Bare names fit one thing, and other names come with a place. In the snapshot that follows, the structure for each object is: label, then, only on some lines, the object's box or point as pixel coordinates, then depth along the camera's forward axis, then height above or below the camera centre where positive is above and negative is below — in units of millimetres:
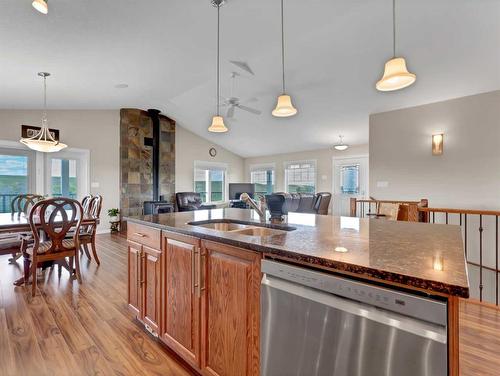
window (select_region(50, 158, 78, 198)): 5812 +211
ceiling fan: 4734 +1519
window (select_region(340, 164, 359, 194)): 7211 +224
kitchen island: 872 -328
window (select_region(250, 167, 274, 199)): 9336 +295
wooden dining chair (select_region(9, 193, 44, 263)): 3046 -578
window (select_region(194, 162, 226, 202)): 8789 +205
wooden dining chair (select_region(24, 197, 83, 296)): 2756 -570
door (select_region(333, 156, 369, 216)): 7062 +170
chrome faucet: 2117 -150
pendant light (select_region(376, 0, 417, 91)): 2015 +848
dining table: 2656 -388
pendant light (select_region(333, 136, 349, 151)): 6573 +1063
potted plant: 6508 -664
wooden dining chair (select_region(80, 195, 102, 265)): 3589 -587
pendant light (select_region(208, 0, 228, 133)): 3201 +741
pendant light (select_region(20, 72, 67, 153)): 3840 +676
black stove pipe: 7371 +891
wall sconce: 4695 +770
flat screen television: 8945 -58
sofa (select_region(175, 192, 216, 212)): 6962 -366
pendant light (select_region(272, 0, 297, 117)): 2639 +791
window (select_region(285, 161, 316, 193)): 8141 +331
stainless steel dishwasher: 771 -468
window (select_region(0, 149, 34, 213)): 5129 +241
